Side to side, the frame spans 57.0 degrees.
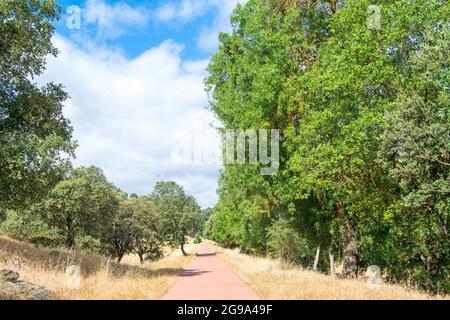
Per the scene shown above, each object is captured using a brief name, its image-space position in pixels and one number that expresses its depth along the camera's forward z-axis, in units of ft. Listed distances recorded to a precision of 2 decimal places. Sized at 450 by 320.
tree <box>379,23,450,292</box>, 44.73
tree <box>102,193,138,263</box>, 167.94
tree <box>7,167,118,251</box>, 125.49
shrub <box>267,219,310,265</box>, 93.71
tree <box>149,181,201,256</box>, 214.48
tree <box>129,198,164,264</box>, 171.53
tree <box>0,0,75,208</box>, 54.24
